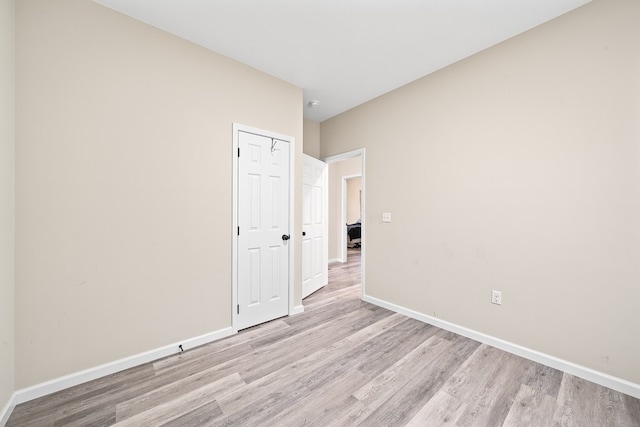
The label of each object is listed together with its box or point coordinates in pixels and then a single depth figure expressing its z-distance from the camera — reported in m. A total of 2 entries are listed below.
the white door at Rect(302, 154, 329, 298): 3.46
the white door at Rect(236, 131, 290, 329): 2.52
